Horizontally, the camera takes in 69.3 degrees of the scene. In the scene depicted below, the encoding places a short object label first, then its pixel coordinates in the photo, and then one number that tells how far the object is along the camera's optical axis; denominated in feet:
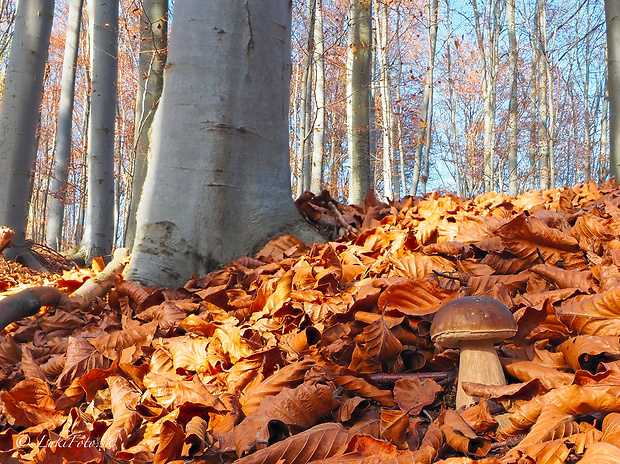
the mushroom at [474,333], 3.93
